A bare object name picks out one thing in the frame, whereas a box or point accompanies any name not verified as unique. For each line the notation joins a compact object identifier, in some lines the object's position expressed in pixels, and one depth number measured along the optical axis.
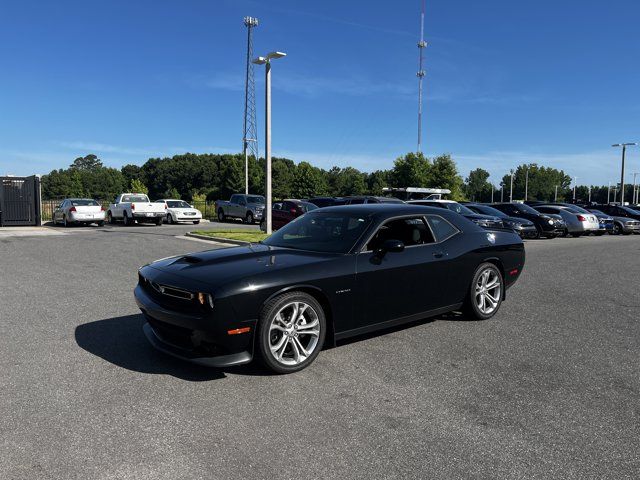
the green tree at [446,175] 61.31
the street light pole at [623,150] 42.47
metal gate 24.06
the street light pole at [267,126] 17.52
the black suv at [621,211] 30.33
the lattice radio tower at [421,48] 63.21
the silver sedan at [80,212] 24.70
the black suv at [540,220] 21.94
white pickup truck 25.95
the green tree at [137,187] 97.46
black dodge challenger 4.04
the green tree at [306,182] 99.81
